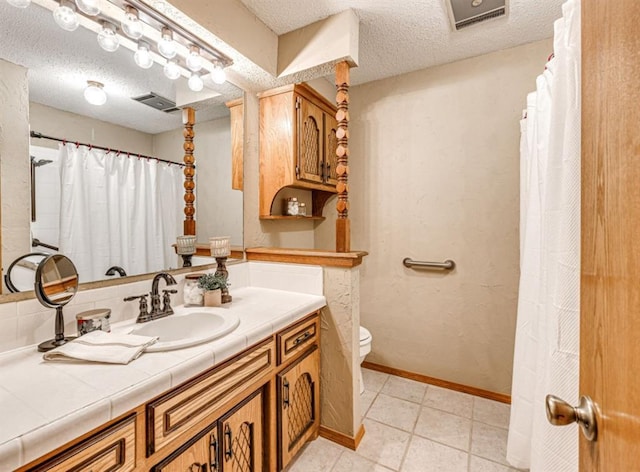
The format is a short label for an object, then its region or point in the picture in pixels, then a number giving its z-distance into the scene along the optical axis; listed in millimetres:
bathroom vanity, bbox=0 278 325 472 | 678
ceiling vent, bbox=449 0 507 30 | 1605
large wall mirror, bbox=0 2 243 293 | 1052
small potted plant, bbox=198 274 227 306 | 1438
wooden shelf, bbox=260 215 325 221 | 2034
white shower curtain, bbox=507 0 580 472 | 858
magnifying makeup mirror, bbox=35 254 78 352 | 958
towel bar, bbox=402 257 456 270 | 2180
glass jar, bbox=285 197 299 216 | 2260
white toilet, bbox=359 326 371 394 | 1955
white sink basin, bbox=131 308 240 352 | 1158
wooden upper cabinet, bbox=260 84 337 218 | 1962
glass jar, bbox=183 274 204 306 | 1460
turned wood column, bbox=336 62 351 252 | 1664
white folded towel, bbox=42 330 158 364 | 866
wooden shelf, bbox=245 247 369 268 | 1578
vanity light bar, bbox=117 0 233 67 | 1288
